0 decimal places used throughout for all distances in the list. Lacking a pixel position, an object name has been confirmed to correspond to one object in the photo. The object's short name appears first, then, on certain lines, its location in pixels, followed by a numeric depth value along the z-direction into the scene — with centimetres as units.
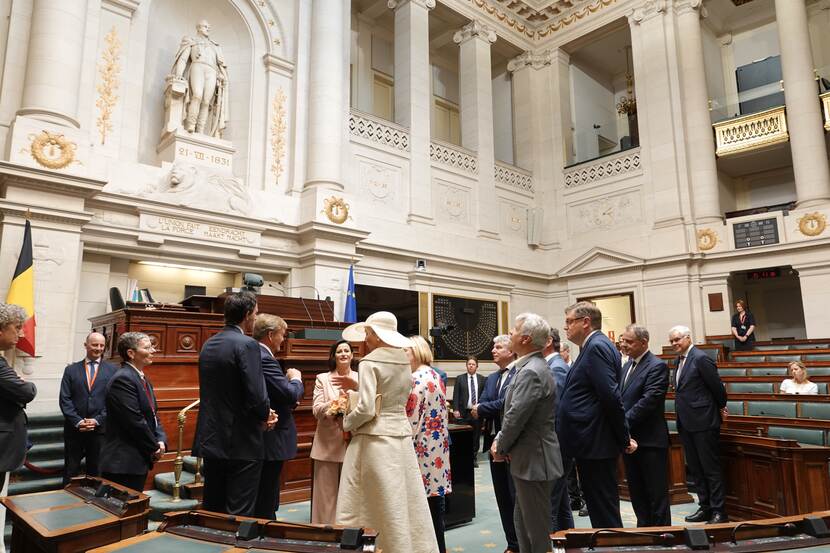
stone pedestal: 752
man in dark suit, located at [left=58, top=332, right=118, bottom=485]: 406
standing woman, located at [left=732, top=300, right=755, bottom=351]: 901
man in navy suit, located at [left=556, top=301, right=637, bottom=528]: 287
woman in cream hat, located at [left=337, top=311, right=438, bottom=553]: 241
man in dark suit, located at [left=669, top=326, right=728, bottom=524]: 405
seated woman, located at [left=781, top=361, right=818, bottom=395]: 546
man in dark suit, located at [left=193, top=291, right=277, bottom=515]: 249
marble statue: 792
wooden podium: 493
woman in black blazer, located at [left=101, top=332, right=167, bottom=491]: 287
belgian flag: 547
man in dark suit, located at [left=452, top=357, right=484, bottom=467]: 641
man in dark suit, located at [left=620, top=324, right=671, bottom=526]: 336
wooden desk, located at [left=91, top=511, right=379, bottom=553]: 153
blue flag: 809
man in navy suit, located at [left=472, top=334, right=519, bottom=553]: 329
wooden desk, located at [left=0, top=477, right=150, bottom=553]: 172
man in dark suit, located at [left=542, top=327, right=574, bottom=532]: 324
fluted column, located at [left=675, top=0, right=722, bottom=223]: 1062
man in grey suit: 247
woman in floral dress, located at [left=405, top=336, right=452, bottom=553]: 304
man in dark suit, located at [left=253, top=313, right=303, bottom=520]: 279
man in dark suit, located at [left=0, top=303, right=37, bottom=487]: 242
